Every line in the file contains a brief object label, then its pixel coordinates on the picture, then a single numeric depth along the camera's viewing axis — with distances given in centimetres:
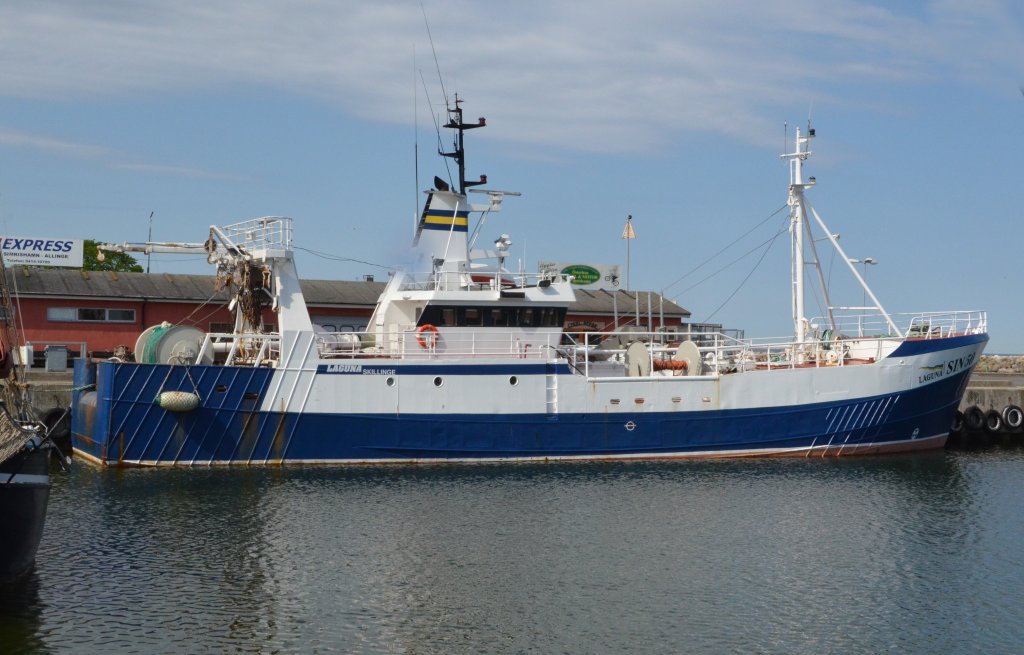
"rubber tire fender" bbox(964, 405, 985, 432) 3791
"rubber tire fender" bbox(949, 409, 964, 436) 3772
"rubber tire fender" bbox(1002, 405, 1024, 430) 3819
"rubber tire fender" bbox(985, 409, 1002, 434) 3812
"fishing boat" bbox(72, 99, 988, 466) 2892
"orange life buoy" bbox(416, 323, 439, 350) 3069
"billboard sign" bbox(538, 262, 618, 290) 5175
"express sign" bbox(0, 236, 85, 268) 4403
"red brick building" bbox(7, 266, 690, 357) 4031
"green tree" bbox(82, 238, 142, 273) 6059
